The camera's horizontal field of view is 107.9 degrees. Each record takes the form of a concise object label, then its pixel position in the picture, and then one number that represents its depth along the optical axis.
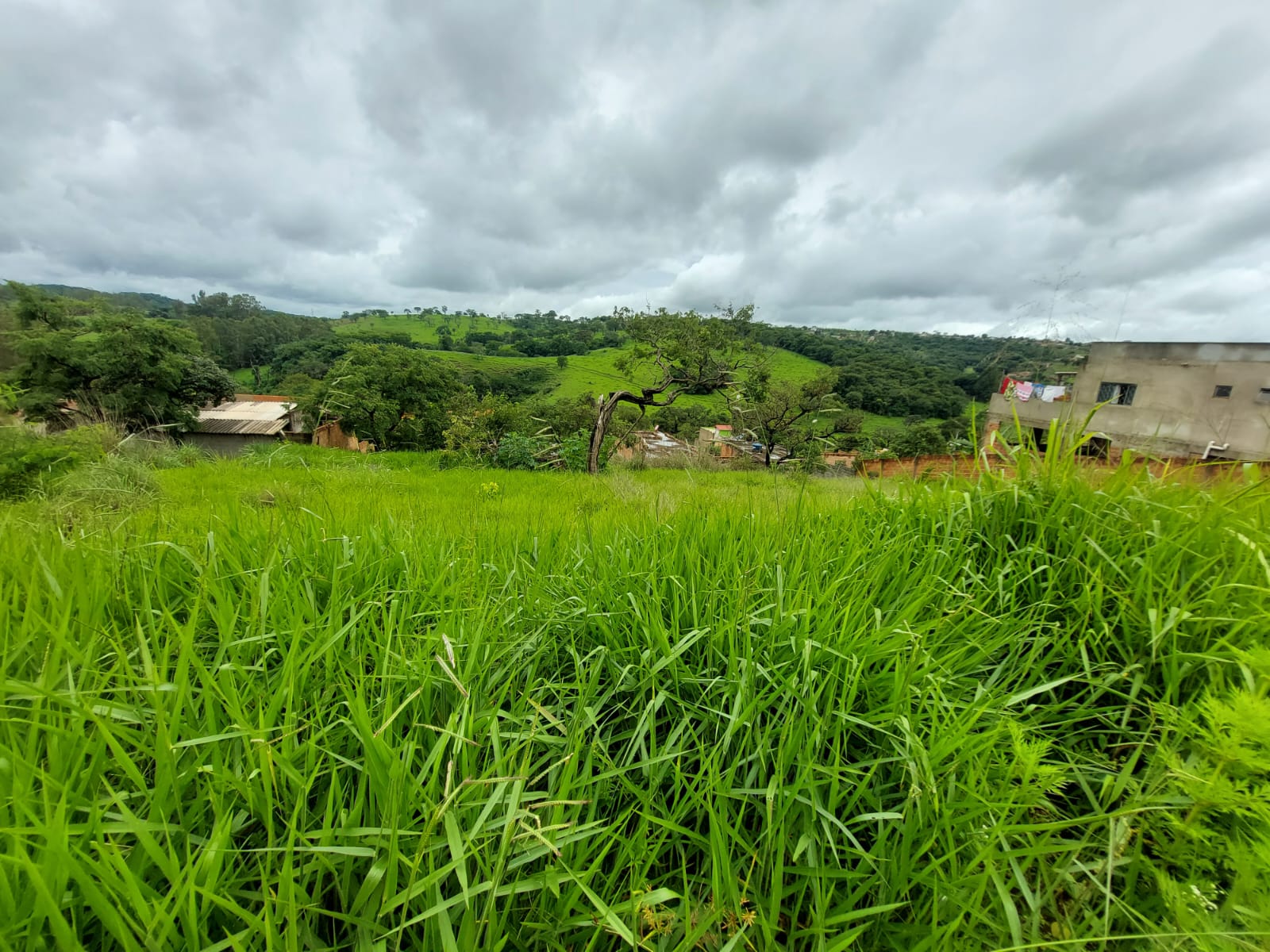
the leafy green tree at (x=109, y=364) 20.22
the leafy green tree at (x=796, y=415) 18.41
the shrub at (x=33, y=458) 3.96
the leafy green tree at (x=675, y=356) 10.23
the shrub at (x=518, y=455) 9.27
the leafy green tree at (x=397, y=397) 24.97
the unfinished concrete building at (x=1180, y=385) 12.01
